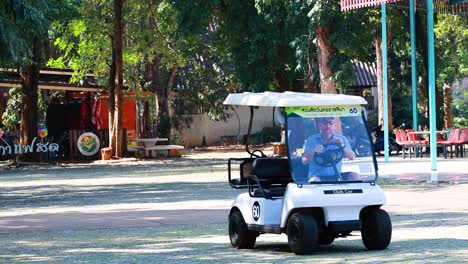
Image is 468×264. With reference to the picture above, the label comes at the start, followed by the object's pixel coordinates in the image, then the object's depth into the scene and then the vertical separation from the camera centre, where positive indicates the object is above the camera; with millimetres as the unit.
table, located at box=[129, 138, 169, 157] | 49500 -82
